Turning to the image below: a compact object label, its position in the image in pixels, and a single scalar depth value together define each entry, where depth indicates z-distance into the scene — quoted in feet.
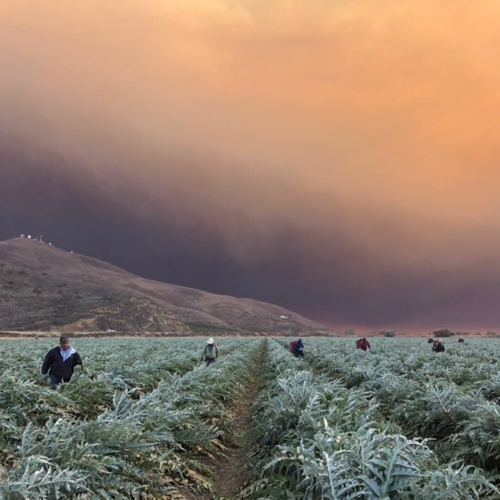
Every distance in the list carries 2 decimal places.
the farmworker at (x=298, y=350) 79.99
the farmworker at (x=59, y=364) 32.27
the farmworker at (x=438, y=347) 78.74
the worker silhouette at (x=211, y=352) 54.85
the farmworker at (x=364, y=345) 79.66
